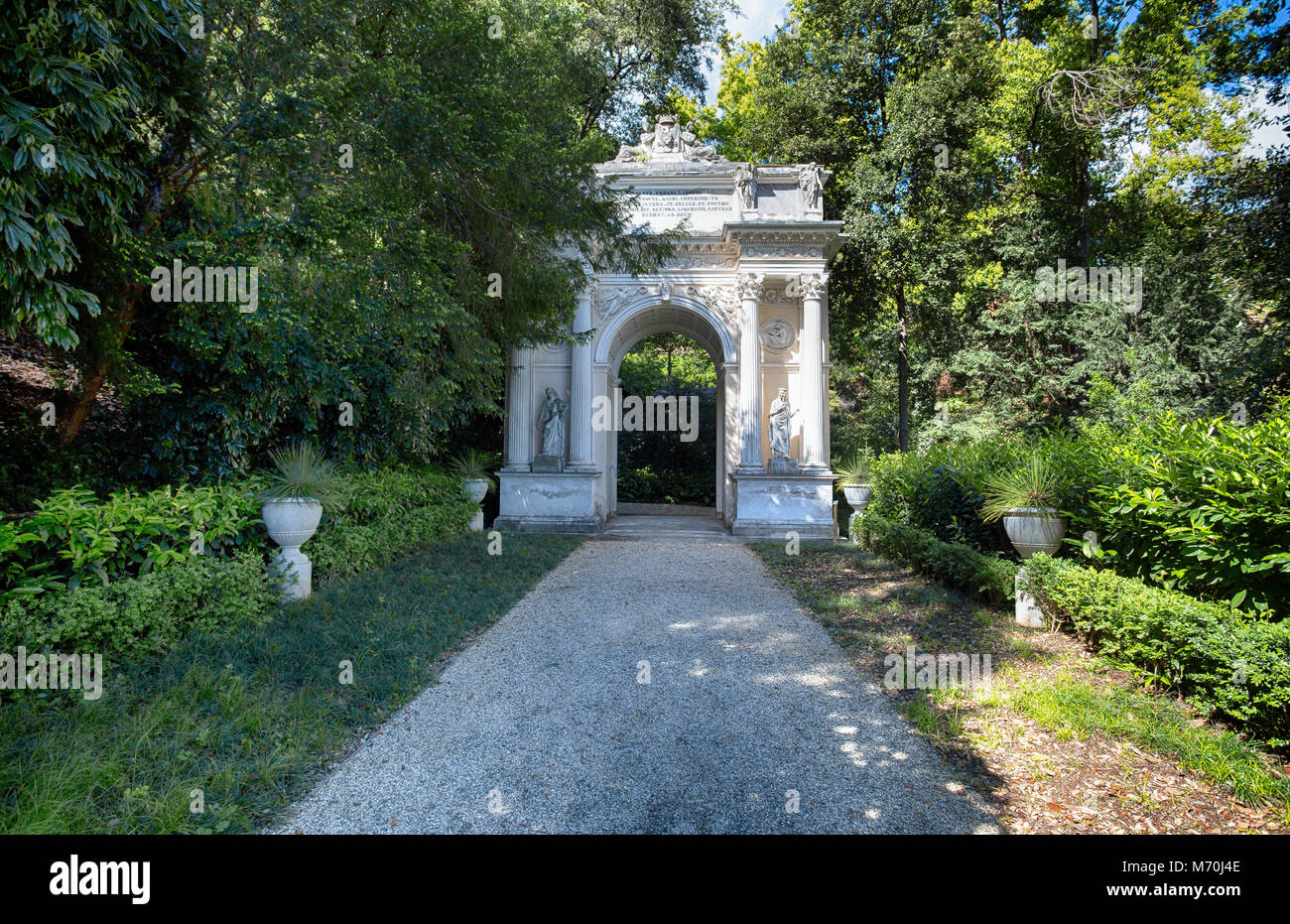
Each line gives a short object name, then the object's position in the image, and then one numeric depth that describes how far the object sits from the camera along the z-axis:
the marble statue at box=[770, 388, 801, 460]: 14.50
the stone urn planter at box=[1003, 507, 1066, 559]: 6.03
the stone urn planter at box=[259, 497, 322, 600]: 5.98
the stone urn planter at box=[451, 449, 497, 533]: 12.55
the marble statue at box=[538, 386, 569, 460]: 14.68
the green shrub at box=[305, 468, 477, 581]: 7.21
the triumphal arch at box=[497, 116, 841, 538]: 14.22
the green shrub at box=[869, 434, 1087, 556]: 6.68
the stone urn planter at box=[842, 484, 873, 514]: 13.23
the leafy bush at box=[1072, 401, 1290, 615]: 3.87
